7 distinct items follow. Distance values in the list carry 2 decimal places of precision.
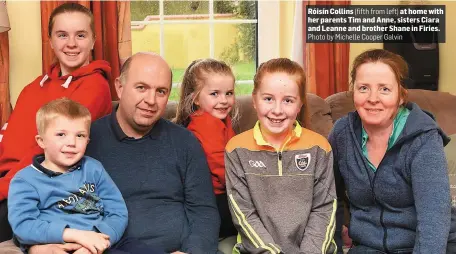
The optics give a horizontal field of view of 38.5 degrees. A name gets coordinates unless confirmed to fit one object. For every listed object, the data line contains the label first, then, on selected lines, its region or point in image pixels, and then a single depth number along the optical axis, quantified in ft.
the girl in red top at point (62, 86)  8.54
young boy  6.77
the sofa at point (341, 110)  9.68
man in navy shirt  7.61
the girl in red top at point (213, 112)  8.47
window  13.44
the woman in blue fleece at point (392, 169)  7.15
